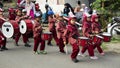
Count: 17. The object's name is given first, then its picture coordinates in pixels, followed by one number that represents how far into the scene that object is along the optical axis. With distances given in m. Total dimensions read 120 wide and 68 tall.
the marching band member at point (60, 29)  12.80
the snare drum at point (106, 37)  12.24
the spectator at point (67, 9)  16.96
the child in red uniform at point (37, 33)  12.62
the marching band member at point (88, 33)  11.94
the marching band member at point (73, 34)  11.44
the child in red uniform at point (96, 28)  12.24
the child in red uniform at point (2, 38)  13.41
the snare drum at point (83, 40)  11.26
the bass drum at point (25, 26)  13.94
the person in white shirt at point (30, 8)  16.47
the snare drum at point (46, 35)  12.52
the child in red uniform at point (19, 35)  14.15
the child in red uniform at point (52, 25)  13.84
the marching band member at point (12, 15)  16.05
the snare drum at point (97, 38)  12.02
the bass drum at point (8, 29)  13.38
